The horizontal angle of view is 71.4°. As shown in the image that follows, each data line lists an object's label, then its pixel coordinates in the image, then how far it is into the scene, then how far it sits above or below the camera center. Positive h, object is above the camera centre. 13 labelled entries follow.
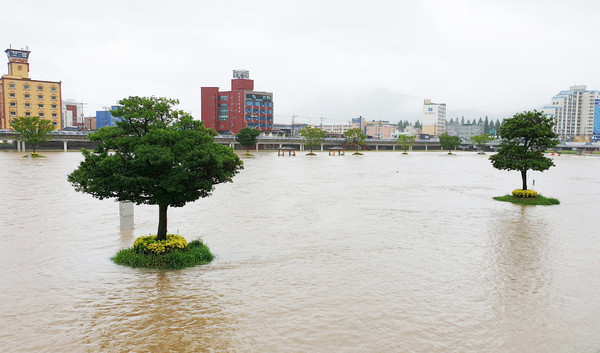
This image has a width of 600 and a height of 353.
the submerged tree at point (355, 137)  158.45 +4.82
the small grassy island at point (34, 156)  87.66 -2.48
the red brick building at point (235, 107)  171.12 +16.74
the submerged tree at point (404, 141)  176.25 +4.06
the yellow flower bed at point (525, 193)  35.97 -3.52
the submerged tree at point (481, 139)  178.12 +5.42
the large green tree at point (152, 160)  15.82 -0.53
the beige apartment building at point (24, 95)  127.19 +15.27
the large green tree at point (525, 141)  34.44 +0.96
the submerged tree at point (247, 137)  119.75 +3.10
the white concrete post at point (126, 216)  23.72 -4.01
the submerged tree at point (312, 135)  140.71 +4.69
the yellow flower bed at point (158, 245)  17.28 -4.13
